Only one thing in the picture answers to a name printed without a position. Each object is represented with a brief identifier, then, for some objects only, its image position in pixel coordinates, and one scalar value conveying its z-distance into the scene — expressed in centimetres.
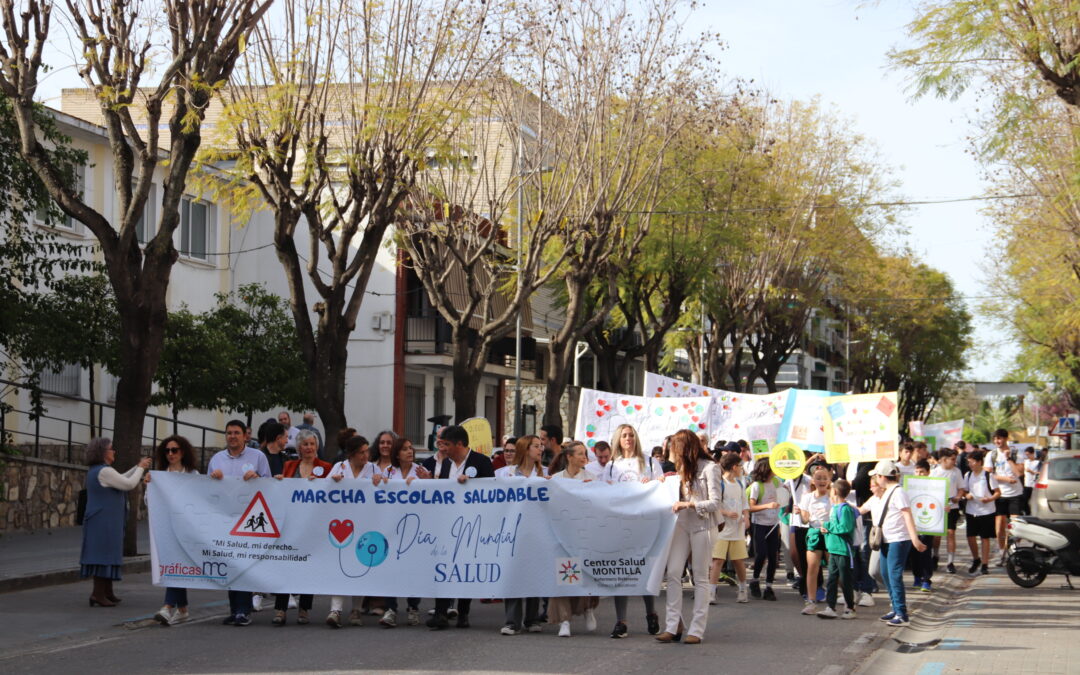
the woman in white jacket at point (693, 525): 1080
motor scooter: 1622
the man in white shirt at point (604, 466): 1266
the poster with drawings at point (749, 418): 2056
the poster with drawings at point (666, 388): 2367
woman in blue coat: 1242
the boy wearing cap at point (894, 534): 1283
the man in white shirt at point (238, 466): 1168
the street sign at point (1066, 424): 5412
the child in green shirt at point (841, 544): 1317
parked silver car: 1953
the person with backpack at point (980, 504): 1881
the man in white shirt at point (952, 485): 1803
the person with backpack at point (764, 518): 1523
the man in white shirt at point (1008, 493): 1950
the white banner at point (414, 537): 1123
